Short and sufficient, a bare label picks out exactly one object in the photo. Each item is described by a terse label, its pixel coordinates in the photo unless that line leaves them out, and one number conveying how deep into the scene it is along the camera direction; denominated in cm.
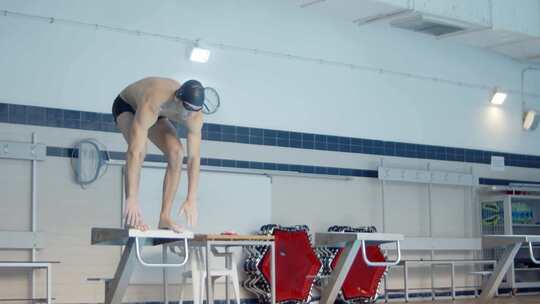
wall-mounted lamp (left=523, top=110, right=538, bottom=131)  1188
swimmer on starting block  550
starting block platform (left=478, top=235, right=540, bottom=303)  877
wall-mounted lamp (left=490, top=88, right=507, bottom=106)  1150
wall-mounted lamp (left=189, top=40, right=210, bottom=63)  888
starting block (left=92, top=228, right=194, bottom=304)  533
